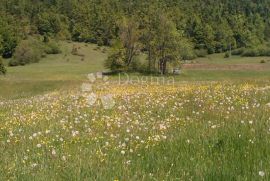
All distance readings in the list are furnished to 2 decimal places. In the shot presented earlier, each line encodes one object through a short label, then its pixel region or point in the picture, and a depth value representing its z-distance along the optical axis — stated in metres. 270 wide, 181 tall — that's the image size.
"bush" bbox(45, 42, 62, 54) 148.00
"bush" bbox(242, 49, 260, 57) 144.90
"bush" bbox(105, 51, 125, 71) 89.96
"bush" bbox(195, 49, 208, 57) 151.89
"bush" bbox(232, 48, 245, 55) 156.10
